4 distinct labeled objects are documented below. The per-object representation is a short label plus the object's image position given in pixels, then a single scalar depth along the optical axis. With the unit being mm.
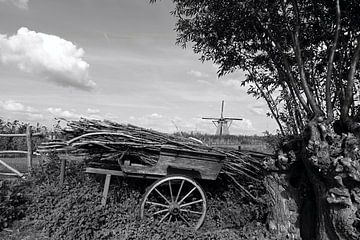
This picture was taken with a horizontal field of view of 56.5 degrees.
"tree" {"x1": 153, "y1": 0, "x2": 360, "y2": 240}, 4258
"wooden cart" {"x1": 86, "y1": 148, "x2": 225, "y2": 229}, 5188
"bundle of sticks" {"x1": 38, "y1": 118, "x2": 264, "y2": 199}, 5242
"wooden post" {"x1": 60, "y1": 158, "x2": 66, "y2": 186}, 6612
